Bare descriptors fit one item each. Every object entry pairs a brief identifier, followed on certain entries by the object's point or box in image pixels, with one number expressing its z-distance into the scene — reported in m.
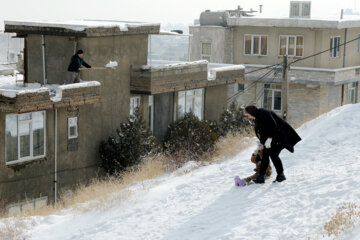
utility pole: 31.23
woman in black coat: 13.26
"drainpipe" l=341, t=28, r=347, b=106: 47.26
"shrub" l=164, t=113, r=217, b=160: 28.78
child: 13.92
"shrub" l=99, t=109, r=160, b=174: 26.55
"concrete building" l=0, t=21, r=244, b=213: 23.31
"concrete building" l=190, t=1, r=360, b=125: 45.03
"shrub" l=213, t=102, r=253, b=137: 33.31
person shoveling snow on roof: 24.58
